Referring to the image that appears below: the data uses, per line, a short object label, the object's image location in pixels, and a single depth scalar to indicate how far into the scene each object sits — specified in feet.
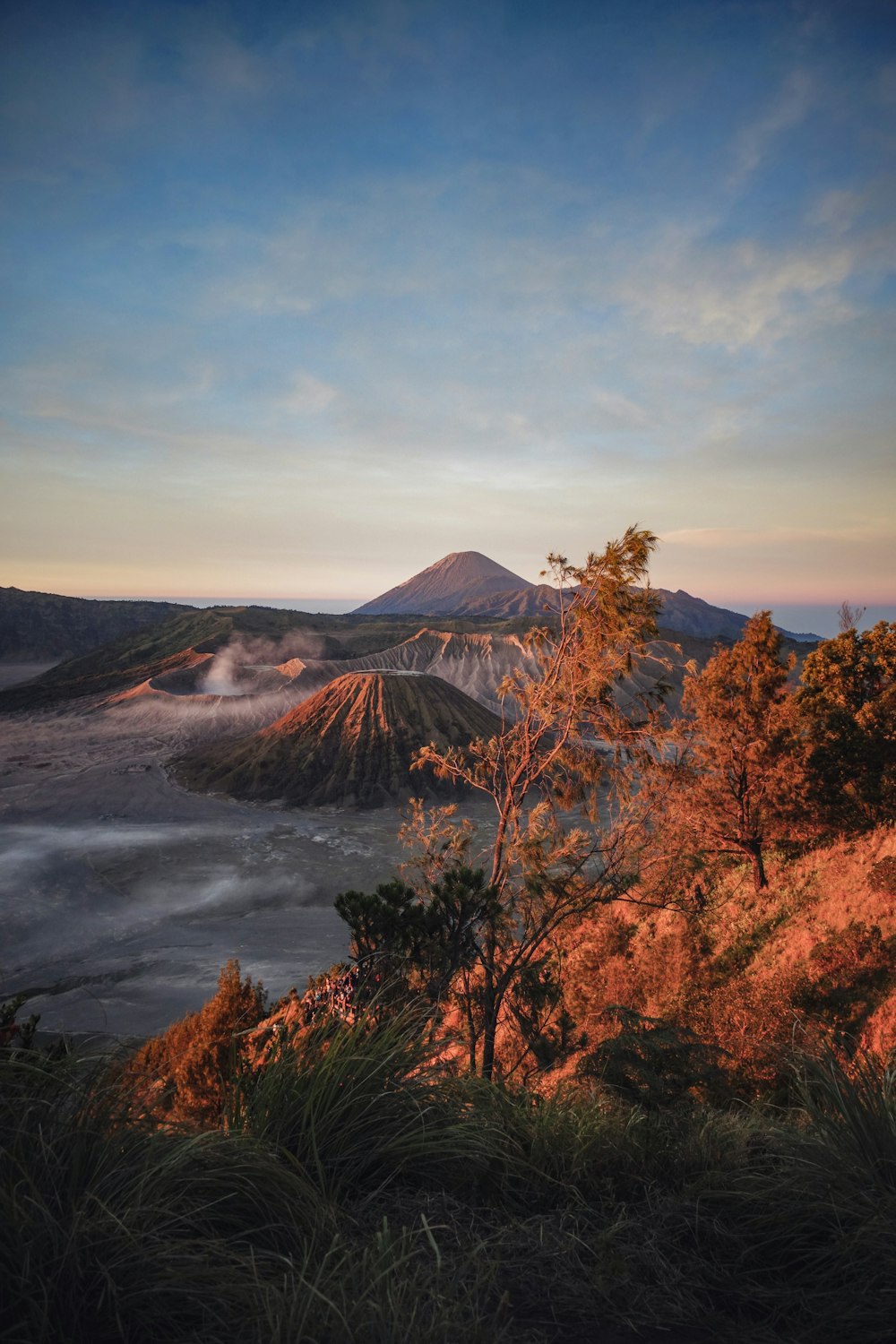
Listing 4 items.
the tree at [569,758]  33.40
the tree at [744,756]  61.62
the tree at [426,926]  30.60
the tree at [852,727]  60.39
